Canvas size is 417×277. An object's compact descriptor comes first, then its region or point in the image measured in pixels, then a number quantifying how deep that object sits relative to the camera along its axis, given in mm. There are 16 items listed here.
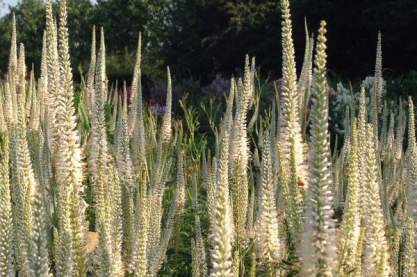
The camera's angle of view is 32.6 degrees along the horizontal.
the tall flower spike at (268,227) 2287
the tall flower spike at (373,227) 1960
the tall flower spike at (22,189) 1944
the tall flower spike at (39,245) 1799
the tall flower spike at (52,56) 2309
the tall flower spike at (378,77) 4659
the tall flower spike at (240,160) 2824
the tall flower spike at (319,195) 1447
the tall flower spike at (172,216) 2452
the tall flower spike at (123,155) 3697
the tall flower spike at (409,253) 2197
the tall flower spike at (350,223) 1841
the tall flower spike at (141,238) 2029
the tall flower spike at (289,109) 2029
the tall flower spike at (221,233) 1432
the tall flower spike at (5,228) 1969
